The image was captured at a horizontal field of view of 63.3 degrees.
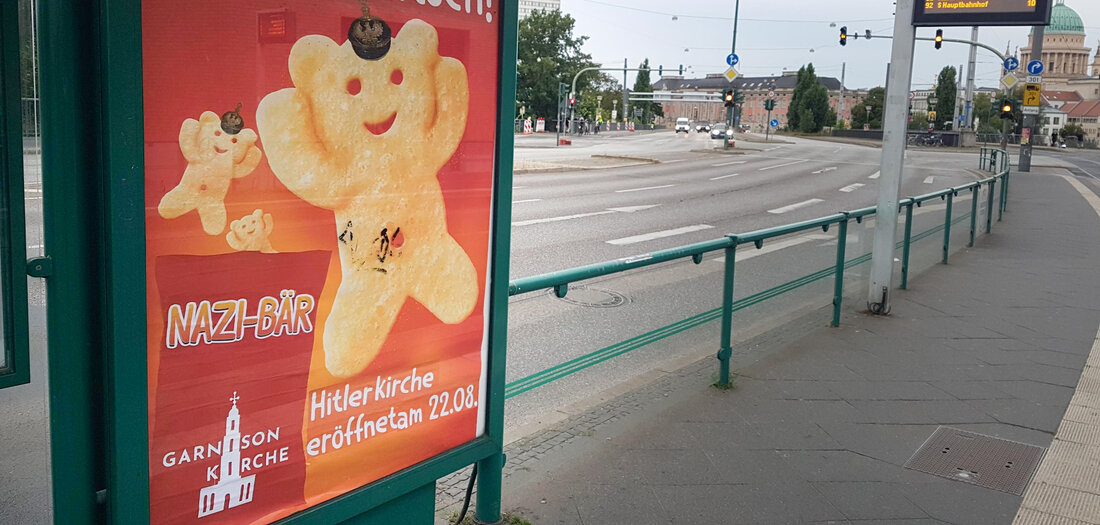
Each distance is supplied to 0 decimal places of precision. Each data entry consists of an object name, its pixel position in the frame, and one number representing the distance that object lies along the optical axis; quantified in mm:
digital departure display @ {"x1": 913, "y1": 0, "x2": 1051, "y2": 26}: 7715
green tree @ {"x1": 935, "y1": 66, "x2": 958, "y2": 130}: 105469
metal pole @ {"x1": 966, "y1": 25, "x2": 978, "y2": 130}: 67850
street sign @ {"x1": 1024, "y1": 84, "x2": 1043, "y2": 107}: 33062
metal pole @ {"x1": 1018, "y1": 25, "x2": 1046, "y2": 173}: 34556
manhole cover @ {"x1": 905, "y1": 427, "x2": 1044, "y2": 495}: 4508
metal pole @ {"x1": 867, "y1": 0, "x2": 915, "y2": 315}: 7863
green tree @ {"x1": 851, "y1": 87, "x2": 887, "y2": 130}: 114625
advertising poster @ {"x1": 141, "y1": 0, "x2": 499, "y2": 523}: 2109
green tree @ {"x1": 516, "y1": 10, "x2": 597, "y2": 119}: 92312
